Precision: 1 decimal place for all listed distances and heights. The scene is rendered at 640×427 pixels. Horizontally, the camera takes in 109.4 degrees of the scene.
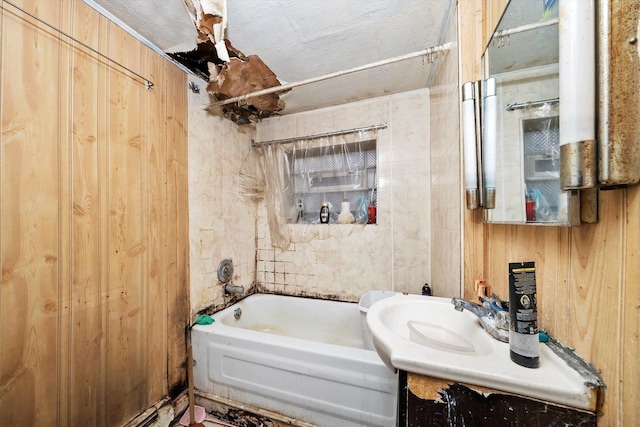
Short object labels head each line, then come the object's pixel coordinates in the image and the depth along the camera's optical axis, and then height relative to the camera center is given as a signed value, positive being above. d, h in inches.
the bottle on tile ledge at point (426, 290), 67.2 -23.6
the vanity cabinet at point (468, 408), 18.6 -17.5
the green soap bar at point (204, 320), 61.6 -29.1
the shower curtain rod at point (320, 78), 44.3 +30.7
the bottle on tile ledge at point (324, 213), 84.3 -0.2
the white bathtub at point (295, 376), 45.2 -36.1
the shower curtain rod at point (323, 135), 76.4 +28.2
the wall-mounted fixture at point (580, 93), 16.1 +8.5
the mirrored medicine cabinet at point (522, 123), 22.8 +10.9
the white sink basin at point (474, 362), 18.5 -14.6
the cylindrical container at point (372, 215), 79.7 -1.0
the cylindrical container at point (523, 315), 20.9 -9.8
